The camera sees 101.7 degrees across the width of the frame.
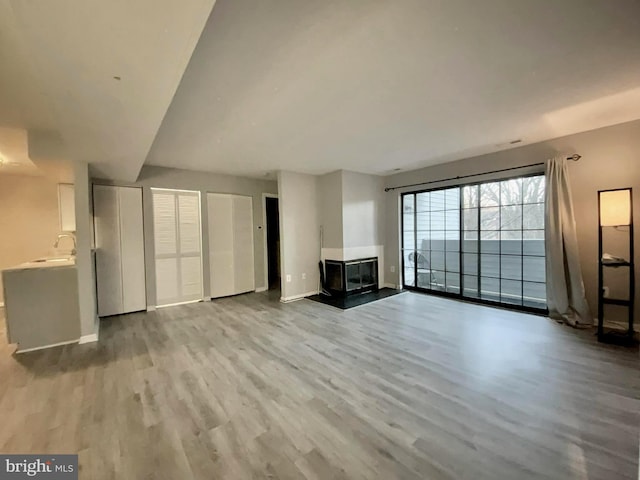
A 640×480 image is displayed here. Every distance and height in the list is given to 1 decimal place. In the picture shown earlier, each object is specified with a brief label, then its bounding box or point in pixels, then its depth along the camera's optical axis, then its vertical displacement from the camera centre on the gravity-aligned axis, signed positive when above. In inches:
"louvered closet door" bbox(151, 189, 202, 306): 184.2 -7.4
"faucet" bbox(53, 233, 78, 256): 187.7 +1.4
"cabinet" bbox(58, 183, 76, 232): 162.6 +20.2
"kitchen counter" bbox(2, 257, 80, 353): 118.3 -31.3
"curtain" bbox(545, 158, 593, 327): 137.1 -15.4
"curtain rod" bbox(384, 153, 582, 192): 140.2 +37.5
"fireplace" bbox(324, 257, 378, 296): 206.2 -36.2
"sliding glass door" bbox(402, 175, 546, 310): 165.2 -8.4
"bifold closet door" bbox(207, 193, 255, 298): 205.3 -7.5
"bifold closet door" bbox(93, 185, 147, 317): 165.3 -8.2
